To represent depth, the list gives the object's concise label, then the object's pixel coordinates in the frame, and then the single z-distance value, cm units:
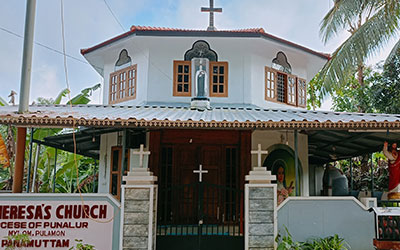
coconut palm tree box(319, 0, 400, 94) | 1244
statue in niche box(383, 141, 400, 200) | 878
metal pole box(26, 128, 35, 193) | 908
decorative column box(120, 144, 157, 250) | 757
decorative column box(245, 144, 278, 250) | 769
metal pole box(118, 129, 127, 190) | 803
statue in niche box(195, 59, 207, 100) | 1066
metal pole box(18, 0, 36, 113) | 815
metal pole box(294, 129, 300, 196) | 807
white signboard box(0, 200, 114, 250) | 757
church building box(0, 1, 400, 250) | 799
